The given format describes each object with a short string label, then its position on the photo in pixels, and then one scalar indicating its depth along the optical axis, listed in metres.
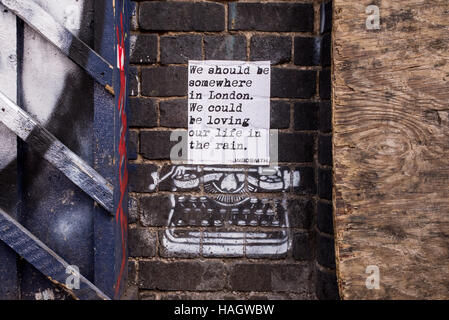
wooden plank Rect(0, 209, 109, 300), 1.27
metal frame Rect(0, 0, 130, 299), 1.23
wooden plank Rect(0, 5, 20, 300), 1.25
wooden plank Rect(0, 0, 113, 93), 1.22
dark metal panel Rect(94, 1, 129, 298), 1.27
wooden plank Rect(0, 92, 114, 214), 1.24
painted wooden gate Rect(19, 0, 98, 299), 1.28
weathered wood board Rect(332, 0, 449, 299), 1.23
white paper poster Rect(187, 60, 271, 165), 1.50
